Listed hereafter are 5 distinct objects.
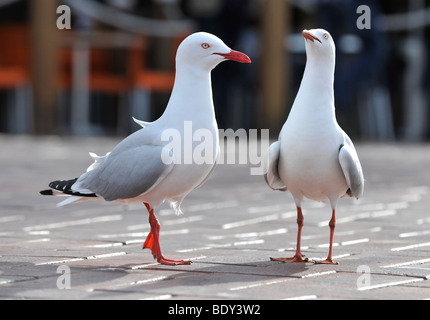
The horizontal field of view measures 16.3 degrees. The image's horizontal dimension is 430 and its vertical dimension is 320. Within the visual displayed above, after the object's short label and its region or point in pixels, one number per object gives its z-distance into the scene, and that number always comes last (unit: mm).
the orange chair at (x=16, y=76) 13864
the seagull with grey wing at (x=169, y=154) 5009
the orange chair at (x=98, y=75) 14793
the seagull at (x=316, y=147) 5077
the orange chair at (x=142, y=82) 14725
